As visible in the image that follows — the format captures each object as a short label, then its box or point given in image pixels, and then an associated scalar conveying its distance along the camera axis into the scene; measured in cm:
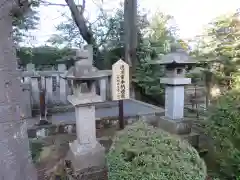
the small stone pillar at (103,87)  805
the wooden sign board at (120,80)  417
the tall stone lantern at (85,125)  352
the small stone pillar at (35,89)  718
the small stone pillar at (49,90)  773
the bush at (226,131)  288
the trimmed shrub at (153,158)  215
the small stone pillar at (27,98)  613
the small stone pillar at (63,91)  784
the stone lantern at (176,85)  444
